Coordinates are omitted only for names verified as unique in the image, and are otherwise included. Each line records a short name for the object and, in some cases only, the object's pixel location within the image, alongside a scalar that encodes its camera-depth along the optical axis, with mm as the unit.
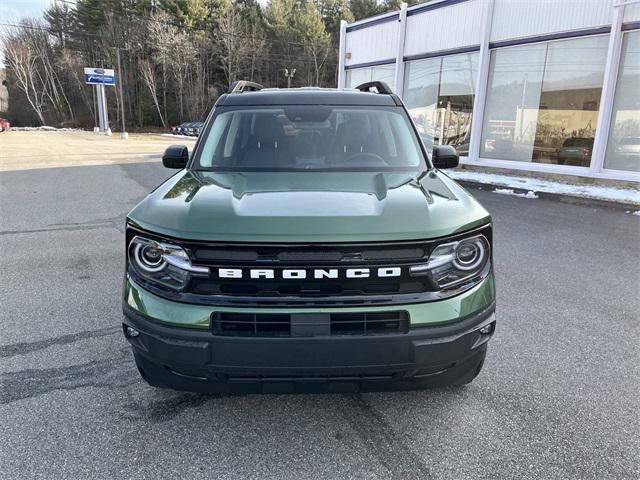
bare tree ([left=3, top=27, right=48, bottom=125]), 61938
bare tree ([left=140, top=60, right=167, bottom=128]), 56406
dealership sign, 41844
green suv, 2057
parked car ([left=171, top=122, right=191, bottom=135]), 45000
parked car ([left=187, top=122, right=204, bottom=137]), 43844
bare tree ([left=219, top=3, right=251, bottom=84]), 56375
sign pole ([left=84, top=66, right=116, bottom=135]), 41906
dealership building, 10930
